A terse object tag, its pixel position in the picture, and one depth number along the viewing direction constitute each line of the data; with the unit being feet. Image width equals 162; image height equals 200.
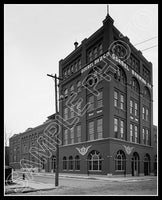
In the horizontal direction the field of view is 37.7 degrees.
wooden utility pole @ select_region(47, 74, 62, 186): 61.02
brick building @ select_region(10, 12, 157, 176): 103.71
